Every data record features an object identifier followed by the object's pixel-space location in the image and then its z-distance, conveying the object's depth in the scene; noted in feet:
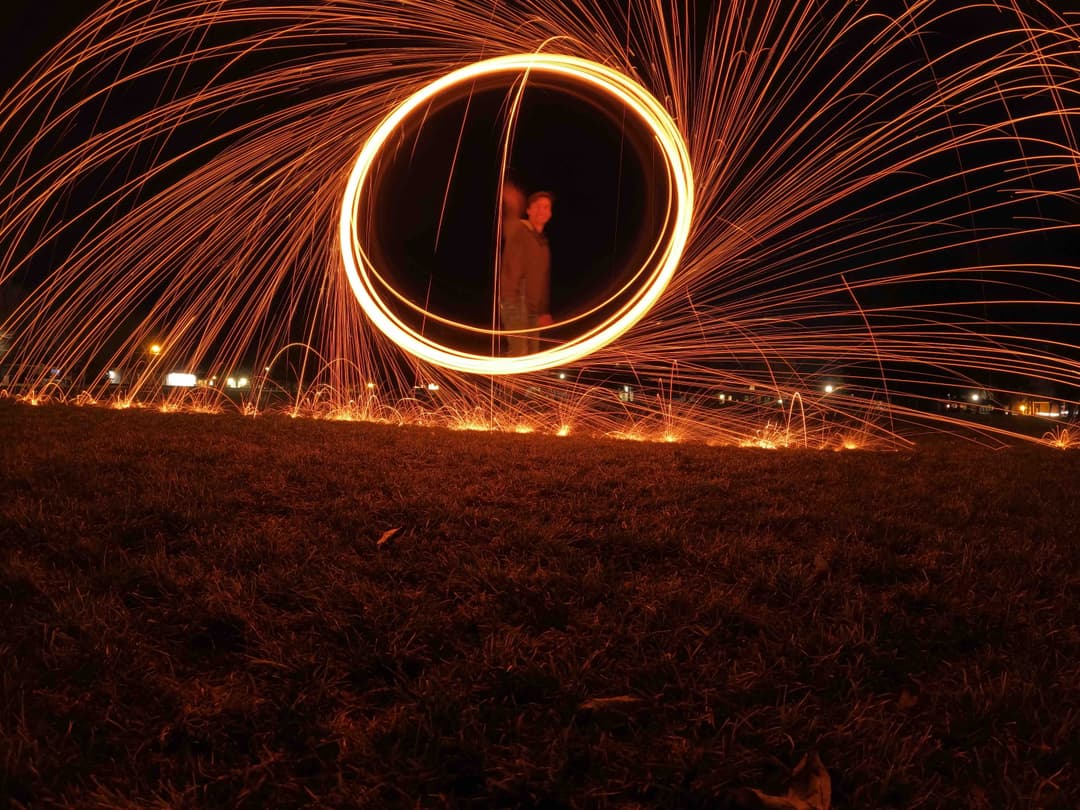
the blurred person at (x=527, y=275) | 23.32
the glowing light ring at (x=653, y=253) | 20.95
